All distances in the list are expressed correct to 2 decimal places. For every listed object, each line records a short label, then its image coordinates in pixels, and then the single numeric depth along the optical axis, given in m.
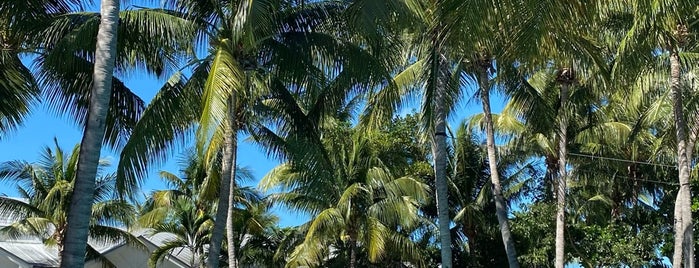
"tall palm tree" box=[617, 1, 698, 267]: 8.66
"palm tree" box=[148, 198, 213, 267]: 26.67
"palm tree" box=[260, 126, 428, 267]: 22.23
